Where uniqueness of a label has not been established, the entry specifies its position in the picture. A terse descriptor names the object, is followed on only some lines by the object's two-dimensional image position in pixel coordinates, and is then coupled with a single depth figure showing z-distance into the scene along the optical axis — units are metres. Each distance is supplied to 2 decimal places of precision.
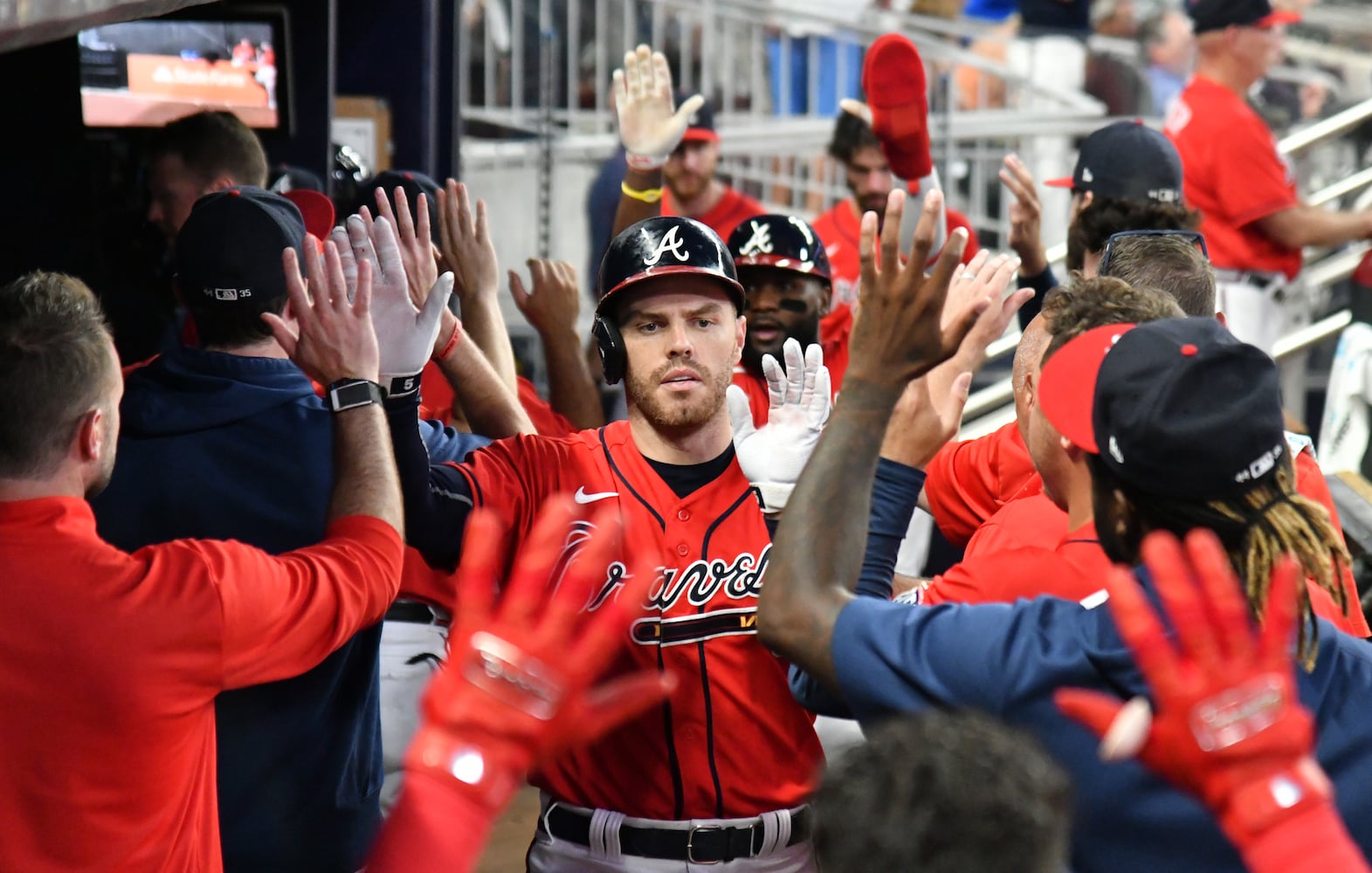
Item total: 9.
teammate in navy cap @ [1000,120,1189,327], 8.26
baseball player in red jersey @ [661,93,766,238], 12.52
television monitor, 9.48
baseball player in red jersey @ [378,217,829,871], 5.52
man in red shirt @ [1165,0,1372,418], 11.13
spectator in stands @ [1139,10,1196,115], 19.41
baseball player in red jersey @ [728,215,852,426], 8.73
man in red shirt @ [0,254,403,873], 4.16
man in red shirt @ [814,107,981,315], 11.68
